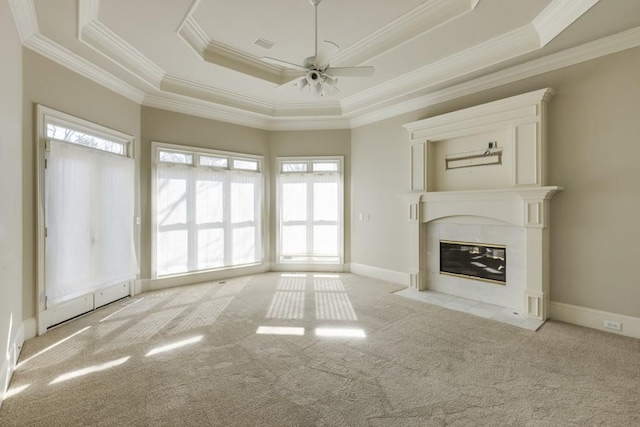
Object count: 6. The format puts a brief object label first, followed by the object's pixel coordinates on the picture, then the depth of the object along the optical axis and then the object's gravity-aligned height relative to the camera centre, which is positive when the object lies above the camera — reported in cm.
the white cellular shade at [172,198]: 501 +25
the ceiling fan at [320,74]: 317 +151
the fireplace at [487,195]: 362 +22
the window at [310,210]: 623 +4
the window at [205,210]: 505 +5
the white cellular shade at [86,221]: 339 -9
